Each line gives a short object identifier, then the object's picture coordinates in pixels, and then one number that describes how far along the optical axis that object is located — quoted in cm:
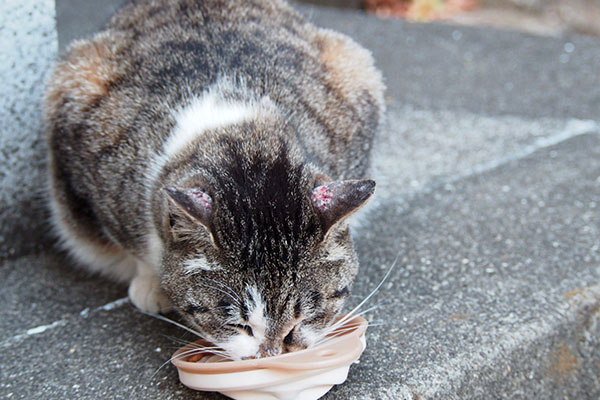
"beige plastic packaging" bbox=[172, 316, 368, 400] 72
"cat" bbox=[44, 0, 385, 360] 74
